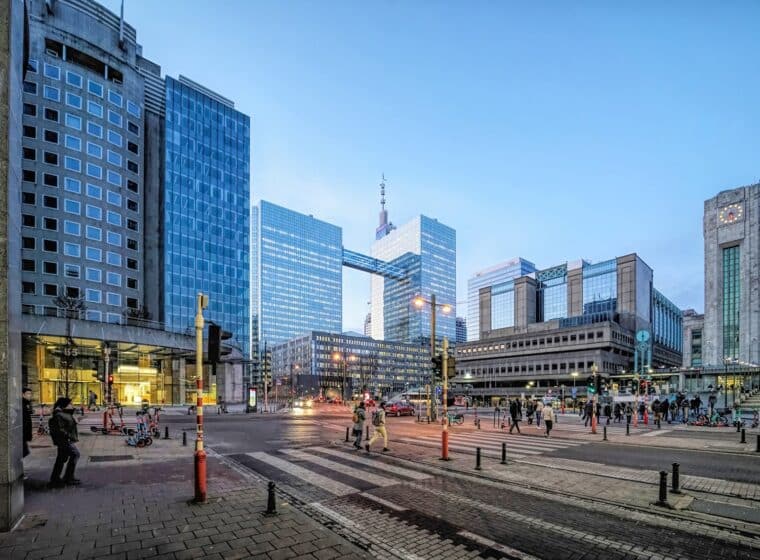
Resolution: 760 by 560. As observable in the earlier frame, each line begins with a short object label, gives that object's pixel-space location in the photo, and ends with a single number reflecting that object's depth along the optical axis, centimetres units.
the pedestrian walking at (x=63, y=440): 969
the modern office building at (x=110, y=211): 4822
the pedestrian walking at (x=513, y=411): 2325
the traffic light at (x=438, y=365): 1466
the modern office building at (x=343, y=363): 15438
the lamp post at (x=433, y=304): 2321
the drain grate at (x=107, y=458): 1337
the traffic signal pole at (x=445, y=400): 1364
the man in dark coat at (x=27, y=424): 952
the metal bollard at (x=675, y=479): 950
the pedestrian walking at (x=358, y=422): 1623
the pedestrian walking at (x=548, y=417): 2107
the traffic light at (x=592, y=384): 2797
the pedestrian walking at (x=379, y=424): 1551
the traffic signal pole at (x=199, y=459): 838
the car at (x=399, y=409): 3919
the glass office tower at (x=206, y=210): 7600
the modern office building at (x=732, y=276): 8262
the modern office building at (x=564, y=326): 11075
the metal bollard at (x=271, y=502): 776
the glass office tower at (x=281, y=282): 18188
